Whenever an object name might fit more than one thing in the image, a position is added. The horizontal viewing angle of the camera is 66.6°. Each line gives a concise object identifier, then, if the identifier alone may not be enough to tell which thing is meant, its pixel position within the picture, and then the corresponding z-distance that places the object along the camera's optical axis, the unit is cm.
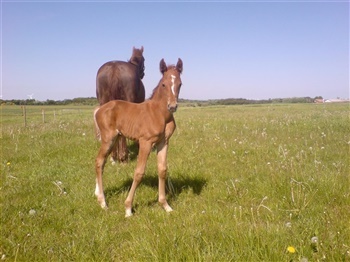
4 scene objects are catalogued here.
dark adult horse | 789
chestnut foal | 464
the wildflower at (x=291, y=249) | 269
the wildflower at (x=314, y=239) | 295
